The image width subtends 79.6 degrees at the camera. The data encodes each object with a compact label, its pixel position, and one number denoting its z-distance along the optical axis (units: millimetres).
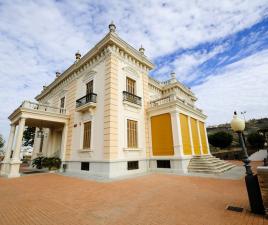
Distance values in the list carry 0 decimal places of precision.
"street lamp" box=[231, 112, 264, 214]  3890
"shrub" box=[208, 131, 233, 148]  25609
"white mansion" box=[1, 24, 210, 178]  10609
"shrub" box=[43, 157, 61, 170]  13197
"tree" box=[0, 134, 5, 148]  35775
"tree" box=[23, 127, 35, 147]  25375
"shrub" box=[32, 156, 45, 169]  15359
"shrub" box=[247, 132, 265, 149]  25000
